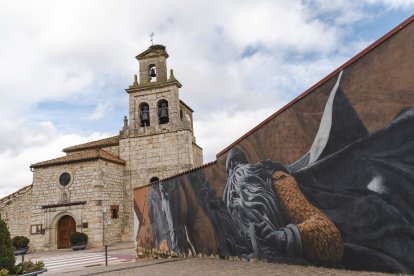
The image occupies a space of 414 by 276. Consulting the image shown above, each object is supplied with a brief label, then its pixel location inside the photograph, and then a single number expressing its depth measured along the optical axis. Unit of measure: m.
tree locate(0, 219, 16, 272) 6.47
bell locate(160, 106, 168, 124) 24.62
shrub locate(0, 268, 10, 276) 5.83
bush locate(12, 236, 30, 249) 20.30
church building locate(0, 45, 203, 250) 21.88
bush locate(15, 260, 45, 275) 6.68
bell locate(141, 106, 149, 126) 25.11
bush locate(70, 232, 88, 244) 20.33
